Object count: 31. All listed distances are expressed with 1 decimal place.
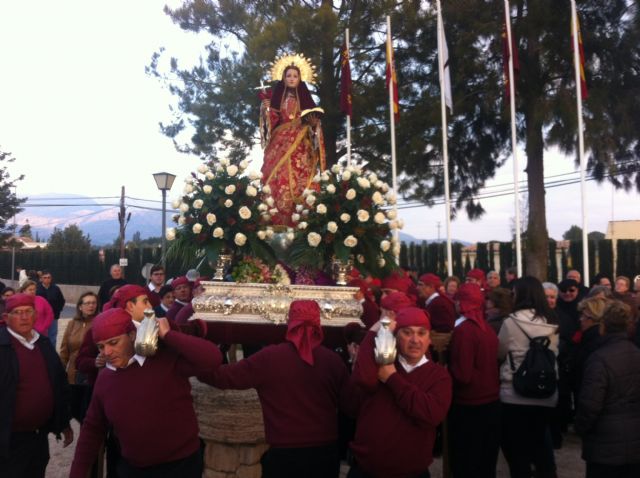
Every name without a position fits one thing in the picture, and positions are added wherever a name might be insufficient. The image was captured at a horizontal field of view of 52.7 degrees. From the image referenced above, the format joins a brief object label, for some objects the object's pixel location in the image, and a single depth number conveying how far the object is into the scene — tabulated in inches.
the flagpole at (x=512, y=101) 479.8
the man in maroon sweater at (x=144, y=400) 134.0
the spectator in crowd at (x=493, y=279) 370.0
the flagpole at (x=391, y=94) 519.5
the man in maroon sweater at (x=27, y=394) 159.3
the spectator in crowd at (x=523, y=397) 194.9
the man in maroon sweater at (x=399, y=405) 130.5
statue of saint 298.8
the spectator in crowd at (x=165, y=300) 280.4
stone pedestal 215.3
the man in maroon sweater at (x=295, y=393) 138.7
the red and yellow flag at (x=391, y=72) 530.3
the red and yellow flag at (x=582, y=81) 488.3
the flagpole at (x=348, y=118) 503.3
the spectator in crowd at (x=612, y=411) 159.5
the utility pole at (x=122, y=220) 1166.7
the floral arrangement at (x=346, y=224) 244.7
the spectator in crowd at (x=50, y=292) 478.5
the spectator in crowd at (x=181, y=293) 268.1
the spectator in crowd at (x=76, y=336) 244.4
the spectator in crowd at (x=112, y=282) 424.2
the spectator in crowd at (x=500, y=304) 222.1
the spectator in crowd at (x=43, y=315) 245.3
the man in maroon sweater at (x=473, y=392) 184.4
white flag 508.7
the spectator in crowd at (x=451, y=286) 371.2
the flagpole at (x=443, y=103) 504.4
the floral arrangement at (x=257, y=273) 247.1
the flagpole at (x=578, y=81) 454.2
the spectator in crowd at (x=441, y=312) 240.7
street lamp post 591.2
